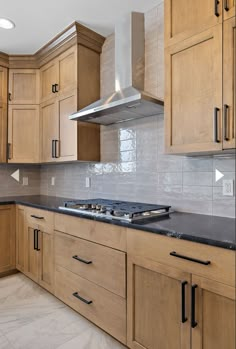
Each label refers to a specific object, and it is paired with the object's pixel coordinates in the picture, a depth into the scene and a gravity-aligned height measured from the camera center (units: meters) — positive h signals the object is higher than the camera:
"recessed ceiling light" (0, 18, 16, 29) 2.37 +1.42
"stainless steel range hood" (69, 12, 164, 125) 2.14 +0.94
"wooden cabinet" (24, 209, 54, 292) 2.37 -0.71
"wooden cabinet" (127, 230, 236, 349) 1.19 -0.62
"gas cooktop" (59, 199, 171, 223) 1.71 -0.25
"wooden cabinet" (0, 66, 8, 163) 3.08 +0.74
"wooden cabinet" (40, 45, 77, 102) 2.62 +1.09
